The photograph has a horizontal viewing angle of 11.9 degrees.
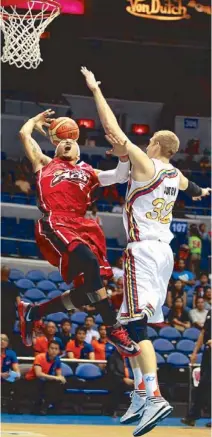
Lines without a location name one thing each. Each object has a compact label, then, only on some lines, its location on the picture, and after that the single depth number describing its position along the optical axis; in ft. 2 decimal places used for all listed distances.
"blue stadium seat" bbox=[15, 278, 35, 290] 60.13
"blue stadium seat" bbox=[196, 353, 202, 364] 53.11
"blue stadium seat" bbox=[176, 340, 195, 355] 54.54
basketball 29.09
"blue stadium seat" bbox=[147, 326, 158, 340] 54.70
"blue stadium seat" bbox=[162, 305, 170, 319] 57.81
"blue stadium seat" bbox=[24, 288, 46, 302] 57.88
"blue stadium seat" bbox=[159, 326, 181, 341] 55.47
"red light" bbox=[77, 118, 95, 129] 85.92
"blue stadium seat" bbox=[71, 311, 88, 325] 55.83
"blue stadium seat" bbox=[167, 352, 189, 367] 52.13
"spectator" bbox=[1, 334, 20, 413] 46.93
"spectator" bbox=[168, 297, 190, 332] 57.47
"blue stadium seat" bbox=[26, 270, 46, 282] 63.41
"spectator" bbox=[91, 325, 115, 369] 51.08
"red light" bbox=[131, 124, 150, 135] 87.25
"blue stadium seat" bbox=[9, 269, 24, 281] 62.61
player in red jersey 27.81
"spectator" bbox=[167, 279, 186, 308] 59.26
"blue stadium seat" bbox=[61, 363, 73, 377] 49.19
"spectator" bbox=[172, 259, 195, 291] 64.80
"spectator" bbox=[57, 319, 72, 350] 51.31
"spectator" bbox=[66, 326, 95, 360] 50.24
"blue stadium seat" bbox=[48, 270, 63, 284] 63.87
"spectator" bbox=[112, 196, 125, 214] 75.21
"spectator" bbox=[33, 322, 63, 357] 49.08
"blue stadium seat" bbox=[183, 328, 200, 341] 56.18
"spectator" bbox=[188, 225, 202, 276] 69.00
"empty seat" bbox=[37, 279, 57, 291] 60.34
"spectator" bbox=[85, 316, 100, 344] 52.06
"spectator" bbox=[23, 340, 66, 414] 47.37
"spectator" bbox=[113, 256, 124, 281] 61.31
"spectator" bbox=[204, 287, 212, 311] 61.62
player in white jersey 27.40
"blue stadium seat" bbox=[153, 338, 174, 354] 53.78
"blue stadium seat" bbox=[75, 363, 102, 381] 49.37
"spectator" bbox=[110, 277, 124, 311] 55.26
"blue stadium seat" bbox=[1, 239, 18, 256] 68.95
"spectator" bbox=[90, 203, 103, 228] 67.18
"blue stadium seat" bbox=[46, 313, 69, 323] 55.11
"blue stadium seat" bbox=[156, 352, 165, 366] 51.46
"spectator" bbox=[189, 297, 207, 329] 58.28
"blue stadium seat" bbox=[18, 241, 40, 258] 69.46
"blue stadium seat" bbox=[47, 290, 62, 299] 58.65
